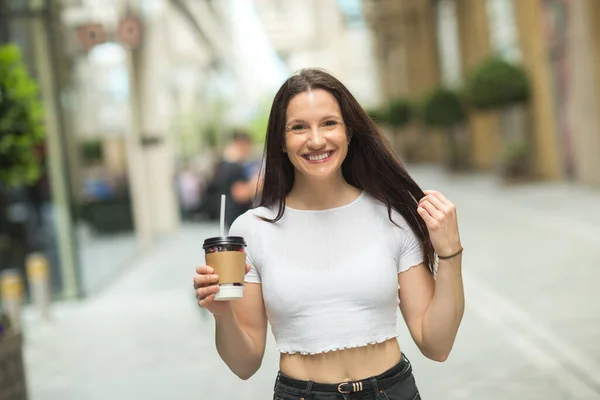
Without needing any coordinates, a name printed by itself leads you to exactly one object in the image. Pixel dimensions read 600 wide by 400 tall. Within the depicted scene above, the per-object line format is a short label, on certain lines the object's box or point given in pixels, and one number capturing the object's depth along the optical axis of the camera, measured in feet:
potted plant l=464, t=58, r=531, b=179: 82.79
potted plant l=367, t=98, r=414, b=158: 153.48
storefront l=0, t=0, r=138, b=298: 43.47
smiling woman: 8.25
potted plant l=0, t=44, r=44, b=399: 23.72
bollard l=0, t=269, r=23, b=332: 31.22
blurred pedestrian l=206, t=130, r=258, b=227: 30.58
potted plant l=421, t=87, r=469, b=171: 109.09
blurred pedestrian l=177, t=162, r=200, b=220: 91.09
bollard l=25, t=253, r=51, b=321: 36.28
